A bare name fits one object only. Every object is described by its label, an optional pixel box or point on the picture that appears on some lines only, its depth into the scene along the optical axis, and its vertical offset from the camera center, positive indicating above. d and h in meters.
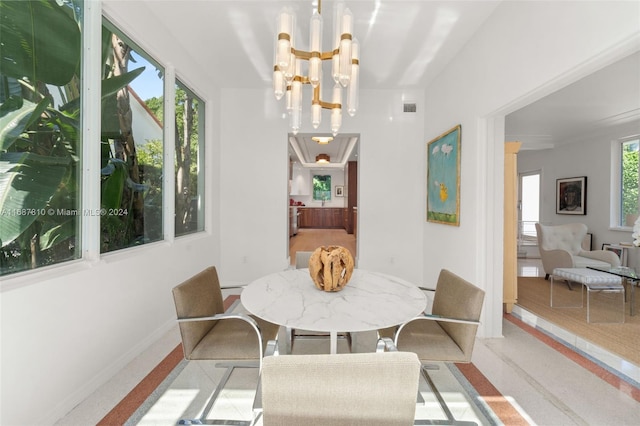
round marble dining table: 1.29 -0.49
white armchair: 4.02 -0.59
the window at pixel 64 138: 1.44 +0.45
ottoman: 3.11 -1.10
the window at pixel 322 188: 12.55 +1.00
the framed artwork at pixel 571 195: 5.84 +0.36
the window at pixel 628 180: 5.00 +0.59
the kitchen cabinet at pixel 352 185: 9.52 +0.86
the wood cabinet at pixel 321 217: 12.04 -0.28
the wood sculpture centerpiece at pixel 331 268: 1.65 -0.34
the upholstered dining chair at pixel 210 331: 1.57 -0.75
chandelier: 1.79 +1.00
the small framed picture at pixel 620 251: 4.74 -0.66
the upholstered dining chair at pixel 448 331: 1.56 -0.74
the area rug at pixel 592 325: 2.39 -1.12
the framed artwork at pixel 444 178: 3.13 +0.41
